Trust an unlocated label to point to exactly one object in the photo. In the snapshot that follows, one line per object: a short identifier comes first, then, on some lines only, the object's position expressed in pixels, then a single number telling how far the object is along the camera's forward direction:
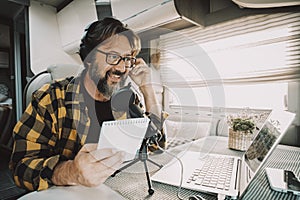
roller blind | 0.91
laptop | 0.42
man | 0.46
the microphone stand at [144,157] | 0.52
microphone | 0.60
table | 0.42
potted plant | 0.83
